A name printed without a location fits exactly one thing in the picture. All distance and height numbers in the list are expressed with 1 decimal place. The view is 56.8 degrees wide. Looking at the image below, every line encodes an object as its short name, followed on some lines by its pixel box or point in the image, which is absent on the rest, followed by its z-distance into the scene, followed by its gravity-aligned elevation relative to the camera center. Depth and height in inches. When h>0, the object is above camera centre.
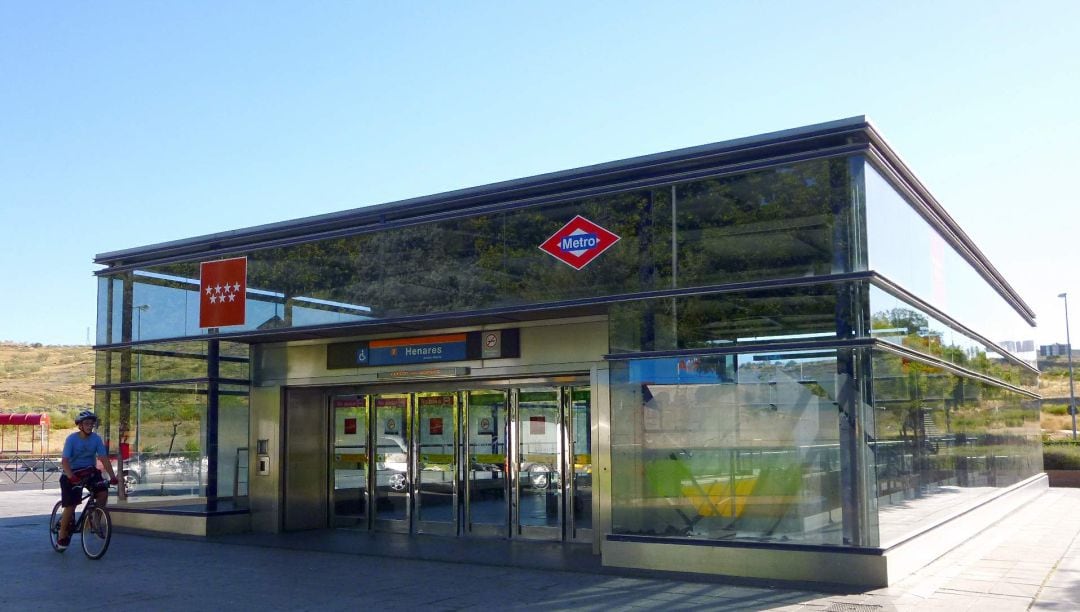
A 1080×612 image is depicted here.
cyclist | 497.0 -31.5
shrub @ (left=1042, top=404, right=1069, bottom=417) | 2562.7 -34.1
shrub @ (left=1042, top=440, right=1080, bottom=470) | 1014.4 -62.0
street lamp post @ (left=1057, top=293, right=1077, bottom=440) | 1901.8 +124.6
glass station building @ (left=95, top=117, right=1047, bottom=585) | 398.0 +16.6
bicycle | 485.4 -59.3
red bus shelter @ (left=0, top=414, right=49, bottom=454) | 1381.6 -15.4
